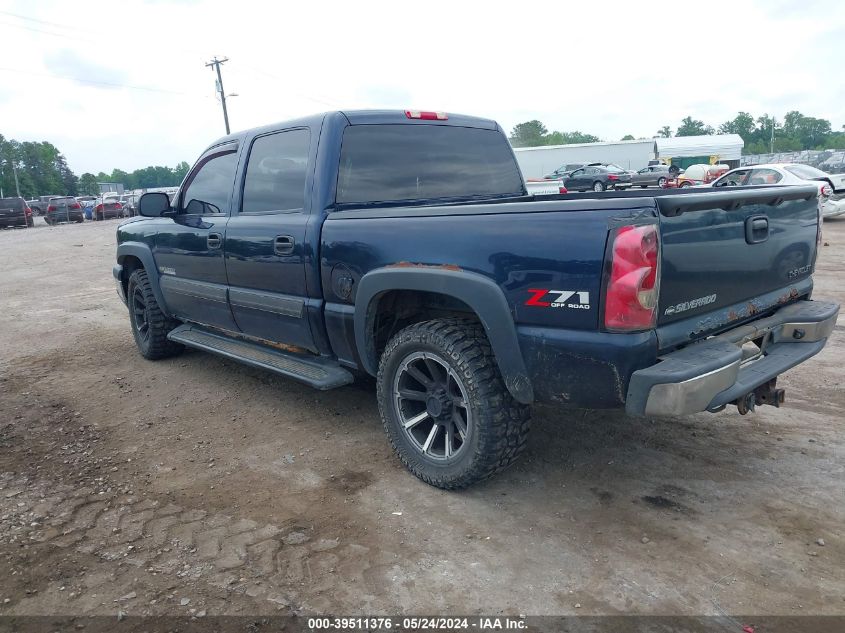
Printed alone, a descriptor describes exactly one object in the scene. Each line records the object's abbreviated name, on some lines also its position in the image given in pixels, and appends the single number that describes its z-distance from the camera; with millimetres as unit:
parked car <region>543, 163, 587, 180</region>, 36781
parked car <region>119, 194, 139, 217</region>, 39081
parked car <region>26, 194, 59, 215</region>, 50256
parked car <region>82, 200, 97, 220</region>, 37812
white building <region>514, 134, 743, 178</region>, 42844
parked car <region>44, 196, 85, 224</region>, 33906
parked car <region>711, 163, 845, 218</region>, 14281
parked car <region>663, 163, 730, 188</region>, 24516
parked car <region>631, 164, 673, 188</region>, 28562
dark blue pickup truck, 2590
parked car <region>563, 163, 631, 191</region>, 30183
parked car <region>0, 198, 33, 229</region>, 30672
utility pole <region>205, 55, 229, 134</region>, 41781
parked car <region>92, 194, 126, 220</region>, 36031
